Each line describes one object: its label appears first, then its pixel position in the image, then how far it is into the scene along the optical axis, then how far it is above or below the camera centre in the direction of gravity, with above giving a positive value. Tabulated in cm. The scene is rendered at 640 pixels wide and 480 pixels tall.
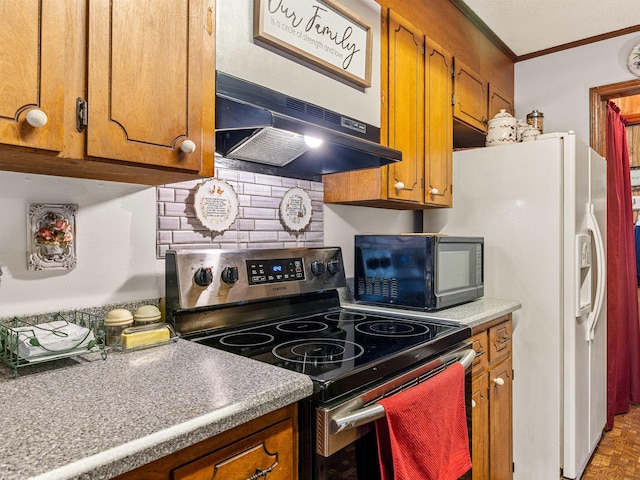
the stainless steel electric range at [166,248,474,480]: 97 -30
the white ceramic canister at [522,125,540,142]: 231 +56
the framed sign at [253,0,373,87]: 134 +70
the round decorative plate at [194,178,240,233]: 152 +13
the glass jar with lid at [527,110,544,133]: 267 +74
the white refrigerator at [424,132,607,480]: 207 -18
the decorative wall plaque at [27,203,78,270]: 115 +1
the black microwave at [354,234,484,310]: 183 -13
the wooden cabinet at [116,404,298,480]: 72 -39
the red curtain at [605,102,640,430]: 282 -30
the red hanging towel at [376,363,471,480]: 107 -51
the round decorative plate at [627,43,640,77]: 274 +113
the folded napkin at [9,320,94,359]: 93 -22
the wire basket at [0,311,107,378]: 92 -22
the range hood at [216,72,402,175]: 122 +34
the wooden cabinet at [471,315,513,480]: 174 -71
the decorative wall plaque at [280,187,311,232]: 184 +13
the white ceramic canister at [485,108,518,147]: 231 +58
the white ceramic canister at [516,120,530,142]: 236 +60
